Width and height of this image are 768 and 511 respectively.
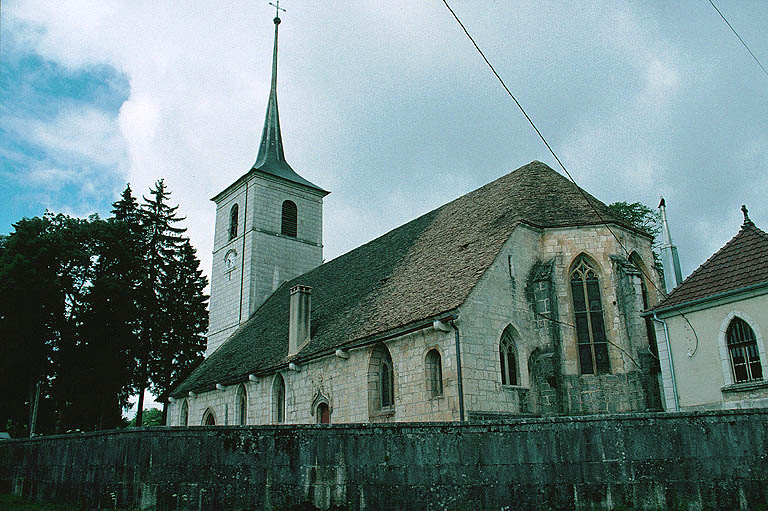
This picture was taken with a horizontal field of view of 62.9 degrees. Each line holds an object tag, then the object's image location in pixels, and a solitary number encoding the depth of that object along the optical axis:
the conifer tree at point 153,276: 38.16
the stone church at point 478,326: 17.08
